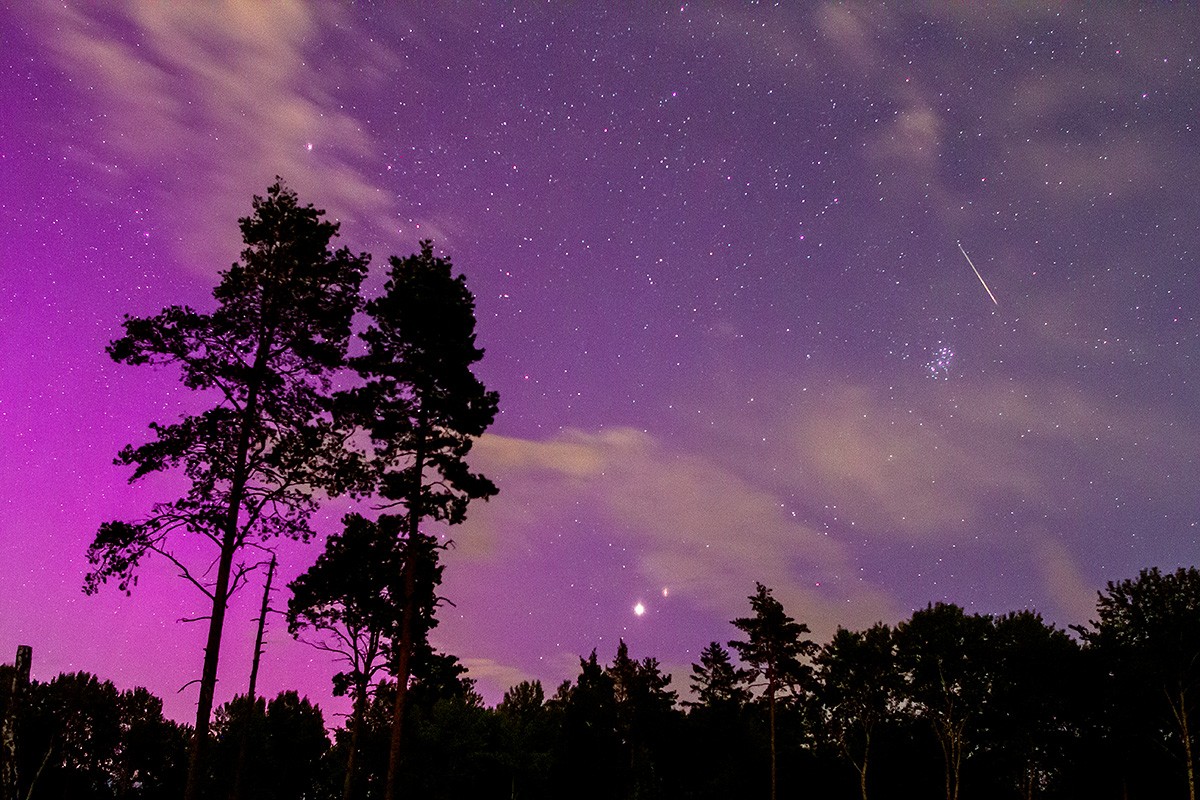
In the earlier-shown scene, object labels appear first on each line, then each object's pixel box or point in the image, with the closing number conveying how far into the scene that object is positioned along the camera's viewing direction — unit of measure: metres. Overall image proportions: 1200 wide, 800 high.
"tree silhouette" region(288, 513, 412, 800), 29.20
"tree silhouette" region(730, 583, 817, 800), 55.84
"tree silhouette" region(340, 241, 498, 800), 23.28
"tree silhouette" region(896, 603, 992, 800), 56.97
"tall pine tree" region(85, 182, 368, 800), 18.12
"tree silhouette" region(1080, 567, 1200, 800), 39.88
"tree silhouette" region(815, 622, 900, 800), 61.16
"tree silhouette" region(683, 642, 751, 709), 78.31
